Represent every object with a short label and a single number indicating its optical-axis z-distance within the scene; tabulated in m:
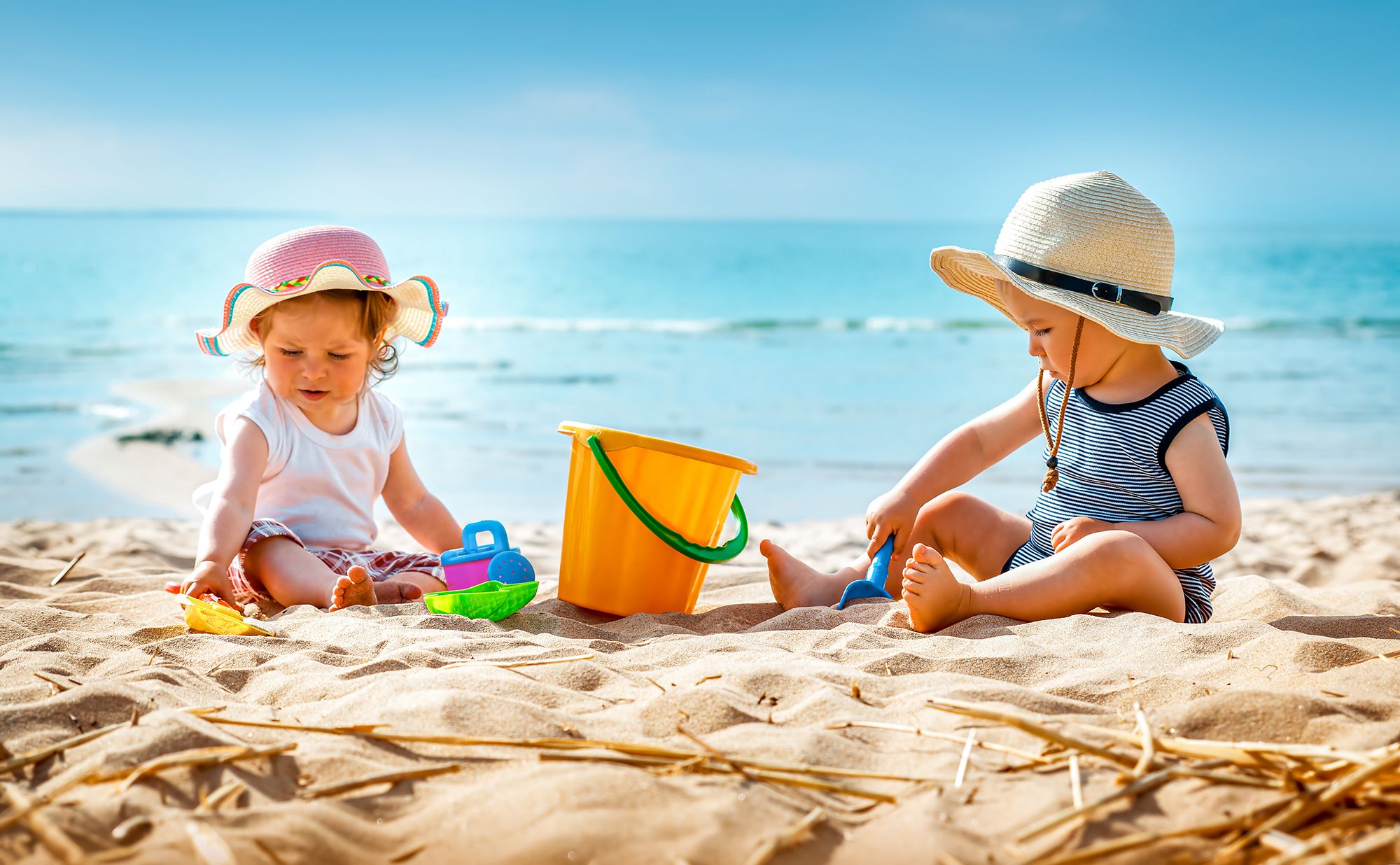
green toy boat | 2.75
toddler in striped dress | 2.53
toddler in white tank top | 2.97
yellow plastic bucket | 2.71
